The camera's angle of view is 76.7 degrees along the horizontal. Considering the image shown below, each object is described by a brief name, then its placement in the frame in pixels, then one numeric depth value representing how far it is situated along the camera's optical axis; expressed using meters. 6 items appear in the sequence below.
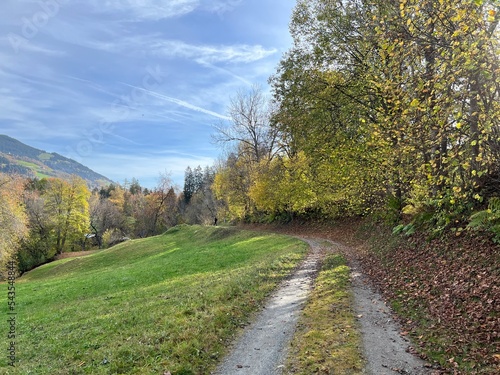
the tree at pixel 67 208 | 62.39
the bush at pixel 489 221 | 9.34
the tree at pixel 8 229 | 31.88
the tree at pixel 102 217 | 80.62
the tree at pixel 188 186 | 114.88
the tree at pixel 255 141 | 50.33
